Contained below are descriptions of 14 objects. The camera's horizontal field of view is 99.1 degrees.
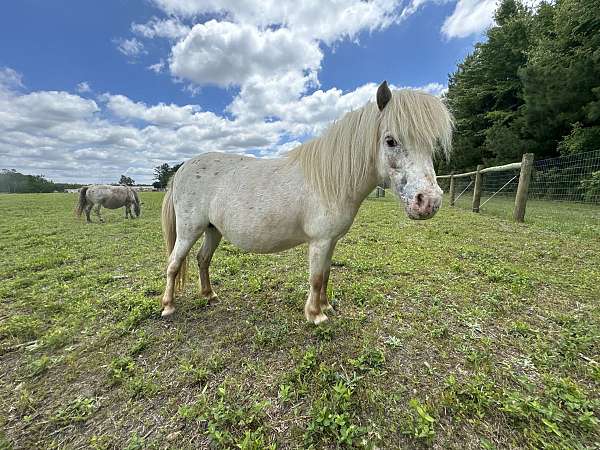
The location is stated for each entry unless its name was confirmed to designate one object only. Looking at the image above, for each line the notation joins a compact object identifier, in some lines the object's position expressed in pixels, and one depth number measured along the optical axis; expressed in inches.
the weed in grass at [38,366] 72.5
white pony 66.3
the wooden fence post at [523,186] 240.2
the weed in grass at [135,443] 51.1
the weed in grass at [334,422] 51.3
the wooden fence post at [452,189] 441.7
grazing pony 371.9
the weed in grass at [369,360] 69.9
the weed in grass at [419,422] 50.9
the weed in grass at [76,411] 57.8
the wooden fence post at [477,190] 339.1
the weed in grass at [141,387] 63.9
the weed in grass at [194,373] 67.8
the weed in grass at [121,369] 68.6
